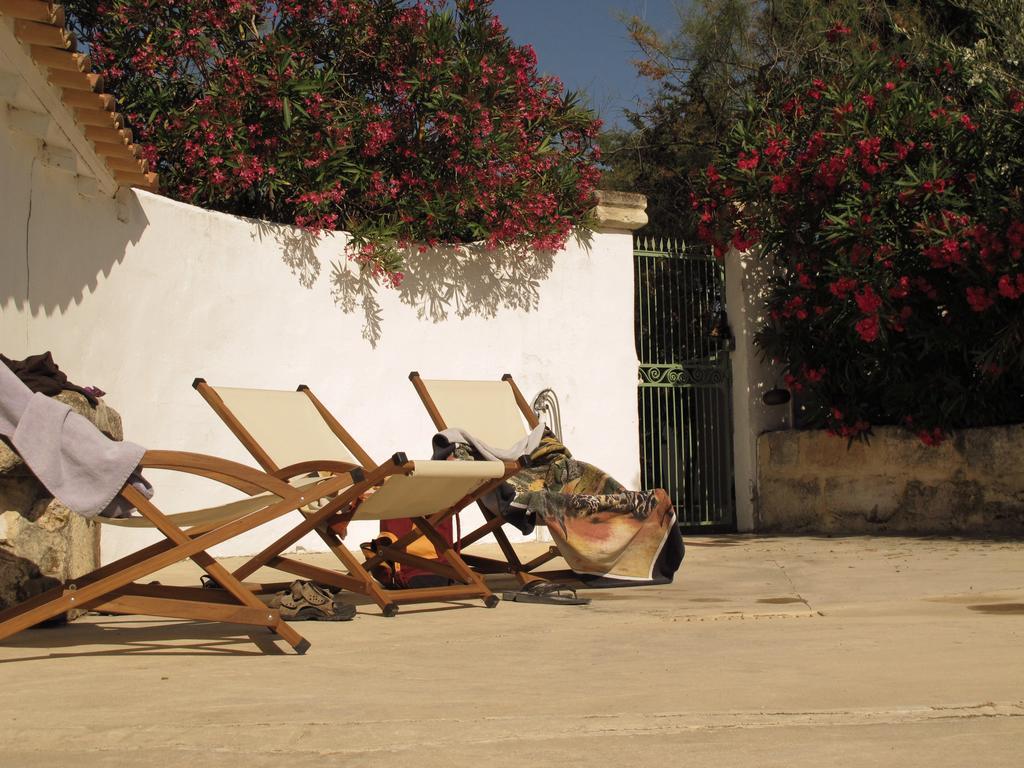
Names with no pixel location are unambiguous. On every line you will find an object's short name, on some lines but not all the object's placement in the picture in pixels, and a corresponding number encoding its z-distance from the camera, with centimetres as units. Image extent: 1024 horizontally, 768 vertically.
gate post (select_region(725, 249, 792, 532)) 852
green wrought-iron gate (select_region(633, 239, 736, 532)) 860
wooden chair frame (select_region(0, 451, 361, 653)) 329
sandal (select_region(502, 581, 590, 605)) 465
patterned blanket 498
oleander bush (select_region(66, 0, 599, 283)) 735
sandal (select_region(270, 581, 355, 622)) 418
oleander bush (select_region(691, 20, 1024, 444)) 709
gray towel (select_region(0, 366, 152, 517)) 322
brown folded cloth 441
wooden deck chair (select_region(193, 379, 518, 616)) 410
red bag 500
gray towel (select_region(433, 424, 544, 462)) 473
